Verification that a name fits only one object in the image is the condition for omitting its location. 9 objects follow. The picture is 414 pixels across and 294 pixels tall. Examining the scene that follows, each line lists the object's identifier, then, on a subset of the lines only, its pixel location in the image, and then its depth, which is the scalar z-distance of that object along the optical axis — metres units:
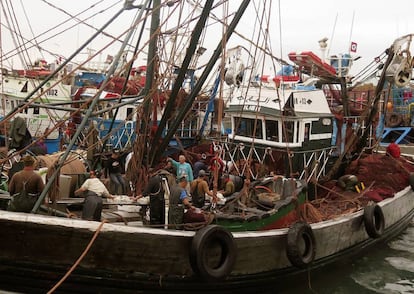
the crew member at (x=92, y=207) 6.98
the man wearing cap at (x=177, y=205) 7.48
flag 14.06
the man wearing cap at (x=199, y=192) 8.28
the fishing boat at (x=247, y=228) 6.11
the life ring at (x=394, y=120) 30.69
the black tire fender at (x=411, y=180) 12.83
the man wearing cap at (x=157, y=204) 7.55
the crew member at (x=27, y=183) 6.84
